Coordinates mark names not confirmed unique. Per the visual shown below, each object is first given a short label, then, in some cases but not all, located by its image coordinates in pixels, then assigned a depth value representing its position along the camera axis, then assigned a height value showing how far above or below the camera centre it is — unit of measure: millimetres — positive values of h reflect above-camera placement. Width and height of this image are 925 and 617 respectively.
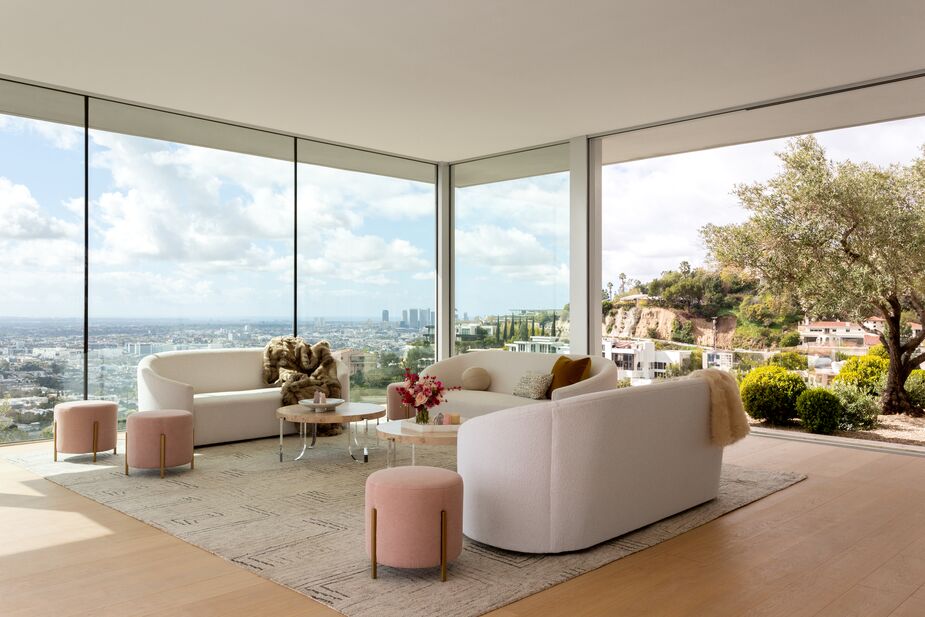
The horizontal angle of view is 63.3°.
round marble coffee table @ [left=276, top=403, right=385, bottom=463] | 5793 -737
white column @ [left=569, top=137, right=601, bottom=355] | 8250 +858
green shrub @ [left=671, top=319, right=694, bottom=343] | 9758 -146
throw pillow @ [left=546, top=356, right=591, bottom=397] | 6570 -459
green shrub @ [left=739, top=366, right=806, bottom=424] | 8242 -819
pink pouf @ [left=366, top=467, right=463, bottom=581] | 3352 -907
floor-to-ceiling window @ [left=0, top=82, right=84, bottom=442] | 6578 +590
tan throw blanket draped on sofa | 4508 -539
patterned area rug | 3246 -1147
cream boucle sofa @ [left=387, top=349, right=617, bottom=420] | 6434 -544
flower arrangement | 5246 -514
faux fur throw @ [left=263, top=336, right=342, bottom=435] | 7055 -479
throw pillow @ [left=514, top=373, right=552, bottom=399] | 6766 -593
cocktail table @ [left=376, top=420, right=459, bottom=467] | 4898 -766
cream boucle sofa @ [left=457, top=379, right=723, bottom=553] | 3613 -745
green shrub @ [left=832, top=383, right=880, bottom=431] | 8156 -991
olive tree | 7883 +848
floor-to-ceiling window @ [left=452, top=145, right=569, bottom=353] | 8844 +864
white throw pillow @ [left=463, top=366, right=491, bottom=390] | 7484 -586
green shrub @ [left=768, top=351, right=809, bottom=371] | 8727 -475
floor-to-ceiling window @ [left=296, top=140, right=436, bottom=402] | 8773 +753
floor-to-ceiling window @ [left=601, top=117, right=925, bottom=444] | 8016 +559
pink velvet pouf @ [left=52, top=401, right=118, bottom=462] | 5898 -839
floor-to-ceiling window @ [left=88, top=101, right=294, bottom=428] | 7129 +844
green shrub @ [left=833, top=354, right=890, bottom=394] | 8398 -589
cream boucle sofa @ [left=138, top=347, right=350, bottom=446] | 6383 -639
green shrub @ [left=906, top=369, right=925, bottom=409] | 8258 -745
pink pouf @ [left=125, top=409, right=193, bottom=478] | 5406 -867
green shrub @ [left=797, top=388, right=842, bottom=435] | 7691 -937
